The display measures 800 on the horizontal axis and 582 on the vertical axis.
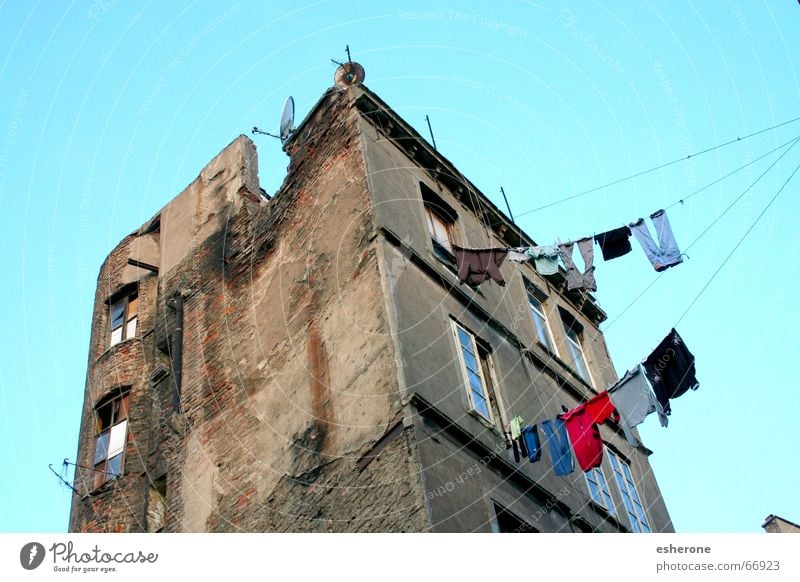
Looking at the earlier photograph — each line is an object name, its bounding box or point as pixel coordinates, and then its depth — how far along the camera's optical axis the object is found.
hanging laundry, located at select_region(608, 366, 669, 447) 15.49
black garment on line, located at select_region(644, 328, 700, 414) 15.89
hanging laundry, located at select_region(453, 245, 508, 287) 17.22
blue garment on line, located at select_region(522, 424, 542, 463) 14.94
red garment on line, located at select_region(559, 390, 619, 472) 15.19
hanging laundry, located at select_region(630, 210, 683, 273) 16.20
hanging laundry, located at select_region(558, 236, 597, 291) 17.27
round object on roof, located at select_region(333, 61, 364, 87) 20.73
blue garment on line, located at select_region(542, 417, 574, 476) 15.12
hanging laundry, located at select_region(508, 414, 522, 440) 15.16
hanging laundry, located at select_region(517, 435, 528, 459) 15.16
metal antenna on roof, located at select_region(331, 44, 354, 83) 20.84
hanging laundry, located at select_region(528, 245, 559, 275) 17.14
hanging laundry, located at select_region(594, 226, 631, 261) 16.91
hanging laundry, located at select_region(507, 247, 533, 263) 17.28
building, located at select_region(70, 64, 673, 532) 14.32
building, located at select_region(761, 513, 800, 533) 30.69
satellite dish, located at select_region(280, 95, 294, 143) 21.92
